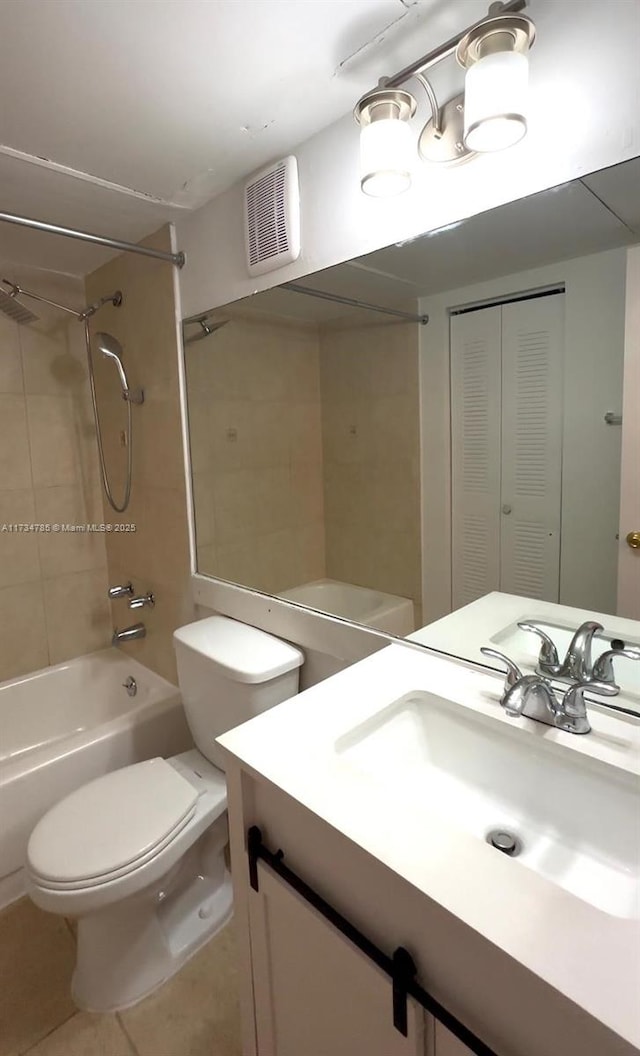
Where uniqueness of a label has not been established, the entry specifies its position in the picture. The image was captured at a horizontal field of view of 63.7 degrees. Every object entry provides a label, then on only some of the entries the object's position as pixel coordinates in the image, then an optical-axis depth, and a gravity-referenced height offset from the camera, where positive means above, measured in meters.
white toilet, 1.23 -0.91
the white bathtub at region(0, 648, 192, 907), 1.64 -0.96
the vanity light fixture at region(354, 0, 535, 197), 0.82 +0.64
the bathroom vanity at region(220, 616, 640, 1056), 0.55 -0.53
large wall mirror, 1.00 +0.13
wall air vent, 1.32 +0.69
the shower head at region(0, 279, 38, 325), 1.86 +0.68
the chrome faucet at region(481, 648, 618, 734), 0.88 -0.41
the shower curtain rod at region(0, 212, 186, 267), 1.36 +0.71
